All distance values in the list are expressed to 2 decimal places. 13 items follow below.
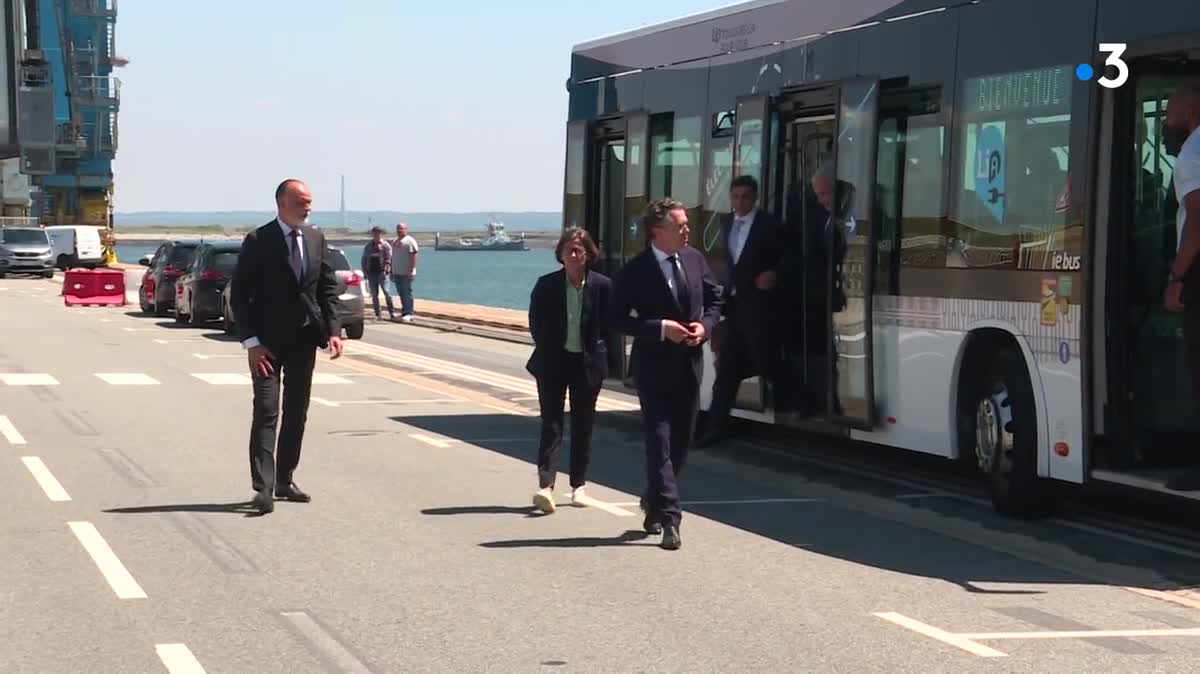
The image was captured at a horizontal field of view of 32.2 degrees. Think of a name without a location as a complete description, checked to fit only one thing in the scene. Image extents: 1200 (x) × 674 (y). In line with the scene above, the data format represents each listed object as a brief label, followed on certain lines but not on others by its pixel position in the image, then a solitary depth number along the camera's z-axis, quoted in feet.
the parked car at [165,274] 132.57
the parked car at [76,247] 258.78
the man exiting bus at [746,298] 46.37
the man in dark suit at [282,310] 39.17
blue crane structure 344.90
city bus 34.68
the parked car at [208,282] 117.08
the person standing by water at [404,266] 124.47
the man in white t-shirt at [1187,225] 32.01
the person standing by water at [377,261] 128.98
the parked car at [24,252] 238.48
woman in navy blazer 38.70
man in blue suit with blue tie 35.06
